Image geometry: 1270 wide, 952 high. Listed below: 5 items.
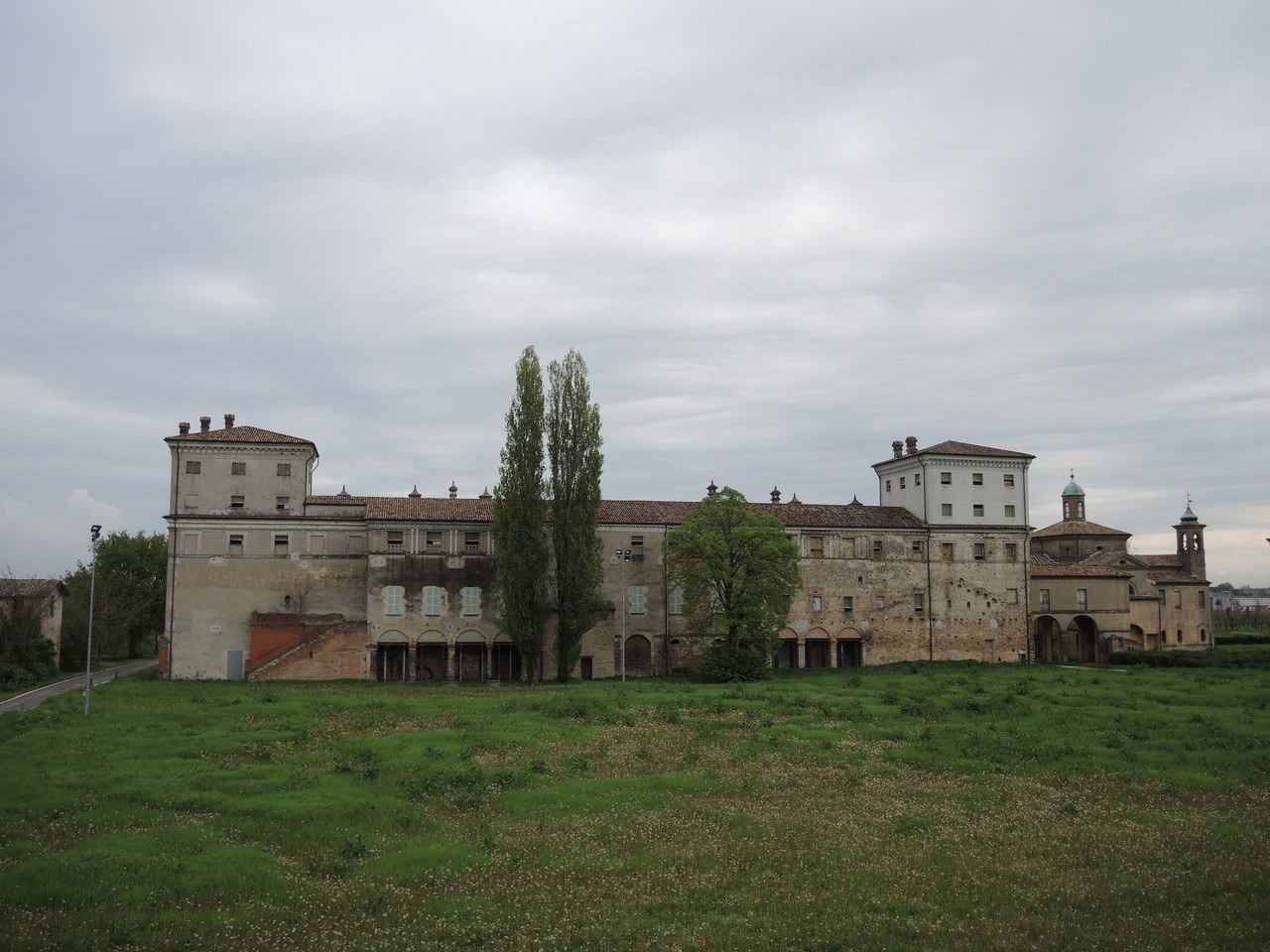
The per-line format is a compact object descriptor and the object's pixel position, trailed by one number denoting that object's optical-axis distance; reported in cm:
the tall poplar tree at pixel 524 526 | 5419
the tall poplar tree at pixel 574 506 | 5484
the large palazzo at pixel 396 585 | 5703
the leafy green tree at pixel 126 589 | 7957
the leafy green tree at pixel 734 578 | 5369
